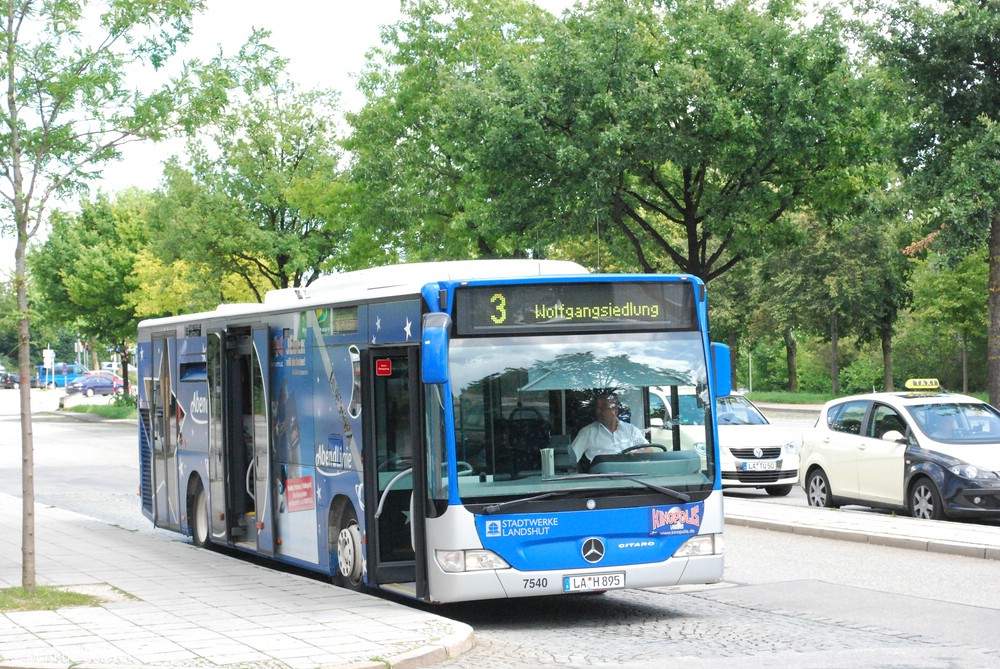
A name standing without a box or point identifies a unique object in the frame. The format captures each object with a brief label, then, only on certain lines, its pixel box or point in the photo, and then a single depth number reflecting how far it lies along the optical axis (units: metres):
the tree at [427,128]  33.34
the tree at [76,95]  10.88
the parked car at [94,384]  90.26
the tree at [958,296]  50.62
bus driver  9.59
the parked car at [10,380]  117.94
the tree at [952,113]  21.53
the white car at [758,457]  20.78
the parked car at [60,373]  117.88
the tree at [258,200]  45.25
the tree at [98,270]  58.34
